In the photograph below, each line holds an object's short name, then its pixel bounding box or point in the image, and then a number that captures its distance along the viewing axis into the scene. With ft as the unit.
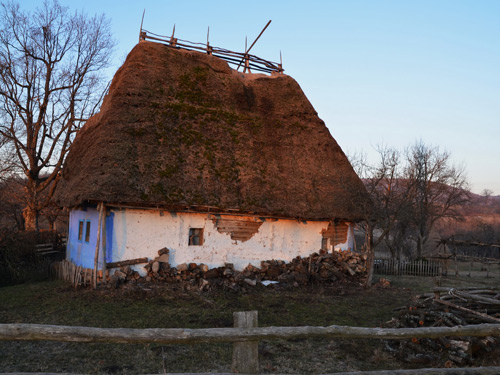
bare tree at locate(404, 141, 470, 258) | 87.56
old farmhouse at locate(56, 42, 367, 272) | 39.50
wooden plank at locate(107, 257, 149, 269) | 38.18
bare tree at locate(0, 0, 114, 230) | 66.85
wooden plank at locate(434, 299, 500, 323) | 20.95
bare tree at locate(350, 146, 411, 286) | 45.98
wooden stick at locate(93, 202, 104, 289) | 36.86
